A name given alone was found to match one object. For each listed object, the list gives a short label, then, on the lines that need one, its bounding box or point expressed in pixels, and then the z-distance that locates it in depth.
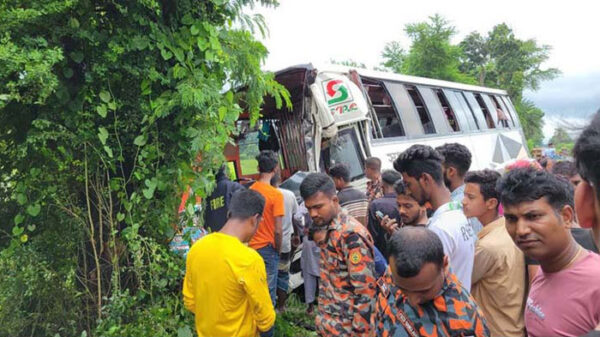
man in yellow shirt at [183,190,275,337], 2.52
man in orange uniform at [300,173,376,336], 2.62
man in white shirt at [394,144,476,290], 2.32
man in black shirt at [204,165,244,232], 4.79
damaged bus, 6.64
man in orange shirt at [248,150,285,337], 4.84
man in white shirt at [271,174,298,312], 5.16
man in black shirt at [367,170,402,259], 4.36
